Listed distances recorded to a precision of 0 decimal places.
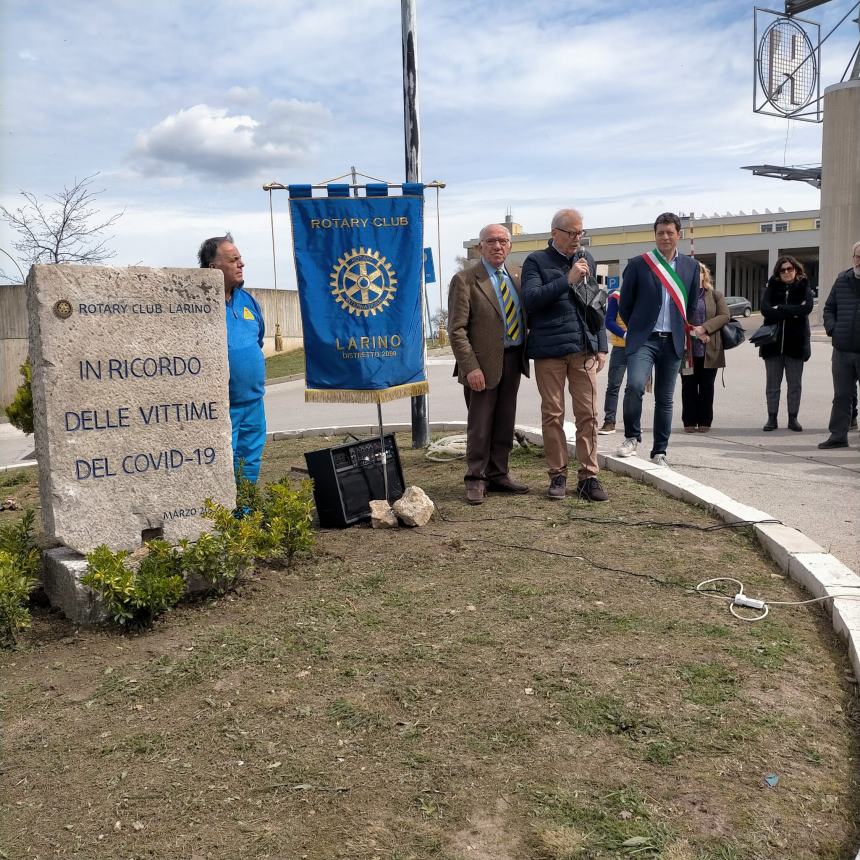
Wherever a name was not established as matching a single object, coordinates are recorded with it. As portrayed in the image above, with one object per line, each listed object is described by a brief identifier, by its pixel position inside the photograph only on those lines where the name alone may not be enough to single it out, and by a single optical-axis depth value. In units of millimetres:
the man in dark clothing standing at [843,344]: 8594
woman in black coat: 9617
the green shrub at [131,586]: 3857
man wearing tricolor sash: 7211
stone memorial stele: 4062
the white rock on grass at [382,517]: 5609
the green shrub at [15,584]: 3842
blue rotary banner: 5926
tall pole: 8039
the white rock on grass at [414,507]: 5590
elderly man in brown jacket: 6152
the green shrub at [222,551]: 4176
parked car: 41284
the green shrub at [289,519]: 4751
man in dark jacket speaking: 6066
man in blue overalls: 5312
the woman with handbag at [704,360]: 9234
